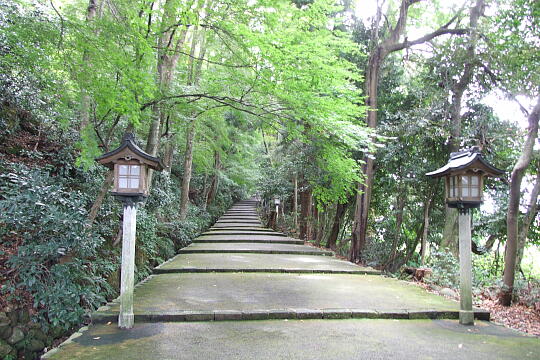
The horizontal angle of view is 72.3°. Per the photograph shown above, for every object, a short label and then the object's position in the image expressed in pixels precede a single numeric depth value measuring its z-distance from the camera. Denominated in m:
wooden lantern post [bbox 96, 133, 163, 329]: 4.13
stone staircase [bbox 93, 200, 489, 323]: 4.69
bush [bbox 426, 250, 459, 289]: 7.70
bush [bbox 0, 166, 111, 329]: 4.83
